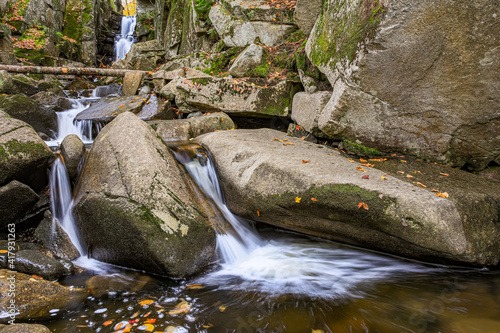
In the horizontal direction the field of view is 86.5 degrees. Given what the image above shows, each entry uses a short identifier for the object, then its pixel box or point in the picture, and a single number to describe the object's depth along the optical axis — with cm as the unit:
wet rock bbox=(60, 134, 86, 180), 466
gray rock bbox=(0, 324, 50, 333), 200
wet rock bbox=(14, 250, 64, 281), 312
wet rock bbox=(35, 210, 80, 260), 385
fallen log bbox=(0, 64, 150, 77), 920
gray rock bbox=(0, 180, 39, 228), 383
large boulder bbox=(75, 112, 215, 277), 341
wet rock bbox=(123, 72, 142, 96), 1019
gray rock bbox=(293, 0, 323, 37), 723
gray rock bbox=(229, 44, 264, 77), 834
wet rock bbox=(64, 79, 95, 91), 1187
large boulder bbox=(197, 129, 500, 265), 324
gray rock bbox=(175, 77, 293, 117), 729
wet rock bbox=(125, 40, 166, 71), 1436
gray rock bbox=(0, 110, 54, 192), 382
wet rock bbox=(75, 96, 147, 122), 770
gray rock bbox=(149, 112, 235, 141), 689
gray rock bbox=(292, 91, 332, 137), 564
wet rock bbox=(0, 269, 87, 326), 256
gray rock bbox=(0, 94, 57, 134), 660
